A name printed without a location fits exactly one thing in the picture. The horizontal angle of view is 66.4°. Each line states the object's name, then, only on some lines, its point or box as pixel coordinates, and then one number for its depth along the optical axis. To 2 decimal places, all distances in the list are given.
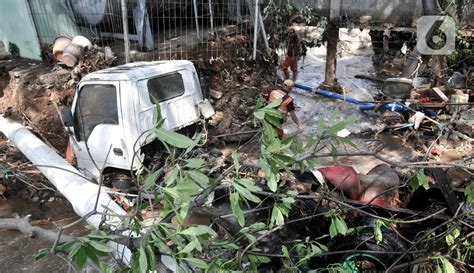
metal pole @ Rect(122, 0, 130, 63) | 7.28
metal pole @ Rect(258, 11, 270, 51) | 9.89
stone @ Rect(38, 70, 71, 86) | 7.38
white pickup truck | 4.95
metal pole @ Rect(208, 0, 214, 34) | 9.74
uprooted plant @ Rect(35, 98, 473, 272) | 1.38
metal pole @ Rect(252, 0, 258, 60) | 9.70
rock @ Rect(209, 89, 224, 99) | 8.46
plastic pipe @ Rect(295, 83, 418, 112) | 8.52
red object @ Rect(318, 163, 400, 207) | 3.46
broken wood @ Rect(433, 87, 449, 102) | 8.06
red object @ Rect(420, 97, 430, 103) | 8.26
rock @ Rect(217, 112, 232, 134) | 7.56
